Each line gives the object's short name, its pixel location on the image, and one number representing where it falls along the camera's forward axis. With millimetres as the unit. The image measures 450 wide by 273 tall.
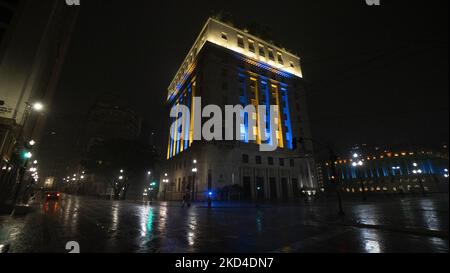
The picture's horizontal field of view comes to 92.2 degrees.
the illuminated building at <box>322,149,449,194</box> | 74562
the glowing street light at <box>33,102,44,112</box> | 15390
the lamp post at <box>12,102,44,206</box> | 17678
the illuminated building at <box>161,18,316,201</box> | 39719
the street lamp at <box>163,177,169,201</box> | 55569
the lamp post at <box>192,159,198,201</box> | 39044
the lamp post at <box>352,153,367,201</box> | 27938
